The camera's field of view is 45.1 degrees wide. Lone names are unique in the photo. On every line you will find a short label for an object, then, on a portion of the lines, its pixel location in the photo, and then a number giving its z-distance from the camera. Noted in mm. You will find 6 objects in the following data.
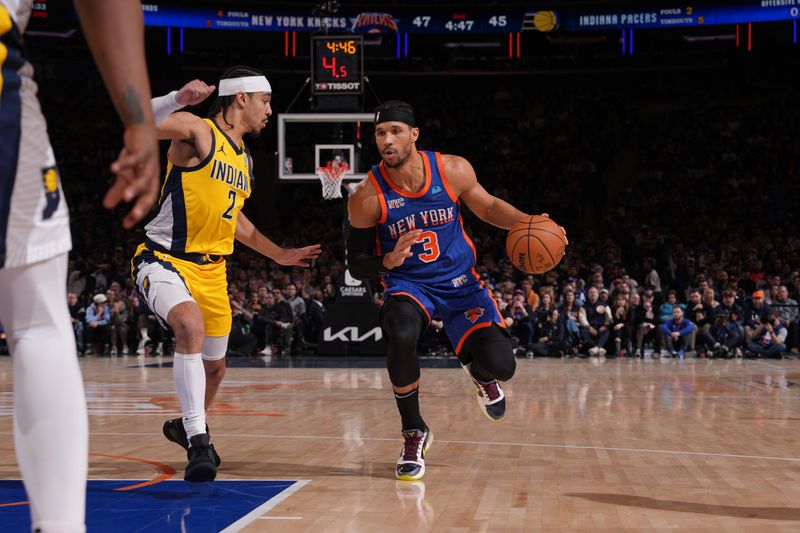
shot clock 14539
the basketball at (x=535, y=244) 4938
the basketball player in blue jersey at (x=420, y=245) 4930
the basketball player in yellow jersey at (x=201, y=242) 4652
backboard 14516
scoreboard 22719
